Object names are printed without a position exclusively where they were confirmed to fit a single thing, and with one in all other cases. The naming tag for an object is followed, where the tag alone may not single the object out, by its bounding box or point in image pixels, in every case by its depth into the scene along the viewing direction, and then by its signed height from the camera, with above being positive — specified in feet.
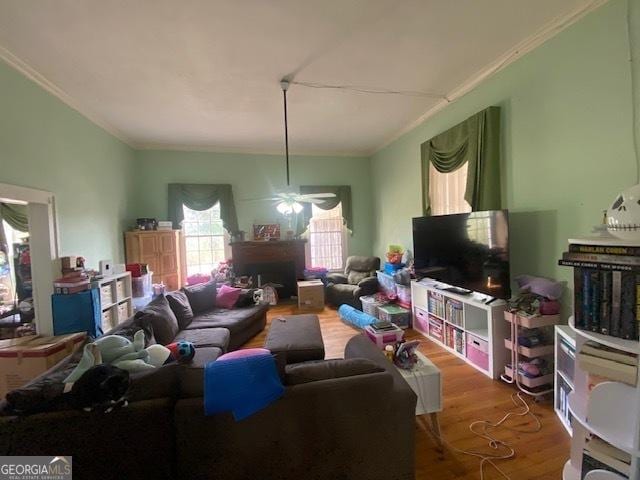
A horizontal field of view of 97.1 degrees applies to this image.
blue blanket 4.38 -2.39
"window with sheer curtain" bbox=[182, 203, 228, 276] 17.98 -0.13
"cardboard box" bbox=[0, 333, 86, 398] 7.68 -3.25
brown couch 4.19 -3.07
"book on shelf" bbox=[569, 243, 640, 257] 4.44 -0.48
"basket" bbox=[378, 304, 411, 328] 12.98 -3.98
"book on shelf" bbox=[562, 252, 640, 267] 4.42 -0.63
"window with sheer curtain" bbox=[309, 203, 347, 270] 19.72 -0.44
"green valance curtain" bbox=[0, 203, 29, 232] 13.78 +1.40
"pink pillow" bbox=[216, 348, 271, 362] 4.88 -2.08
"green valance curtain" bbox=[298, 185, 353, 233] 18.98 +2.11
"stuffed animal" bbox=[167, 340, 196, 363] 7.12 -2.91
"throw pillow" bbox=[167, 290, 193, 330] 10.50 -2.68
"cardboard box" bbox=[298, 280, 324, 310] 16.49 -3.70
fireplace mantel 17.78 -1.56
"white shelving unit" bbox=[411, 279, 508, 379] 8.61 -3.50
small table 6.34 -3.67
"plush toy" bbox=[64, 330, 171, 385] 5.30 -2.34
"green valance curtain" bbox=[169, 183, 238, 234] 16.98 +2.32
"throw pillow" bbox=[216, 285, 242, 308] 12.74 -2.74
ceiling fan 10.53 +1.33
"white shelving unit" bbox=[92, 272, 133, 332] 10.50 -2.31
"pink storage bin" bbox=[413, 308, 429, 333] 12.14 -4.08
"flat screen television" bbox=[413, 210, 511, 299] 8.50 -0.82
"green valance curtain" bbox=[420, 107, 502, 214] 9.30 +2.57
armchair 15.51 -3.02
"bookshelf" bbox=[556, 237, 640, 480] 4.11 -2.96
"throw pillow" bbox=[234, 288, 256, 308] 12.85 -2.93
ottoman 8.18 -3.26
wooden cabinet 15.17 -0.70
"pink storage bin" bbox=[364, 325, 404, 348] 8.16 -3.12
